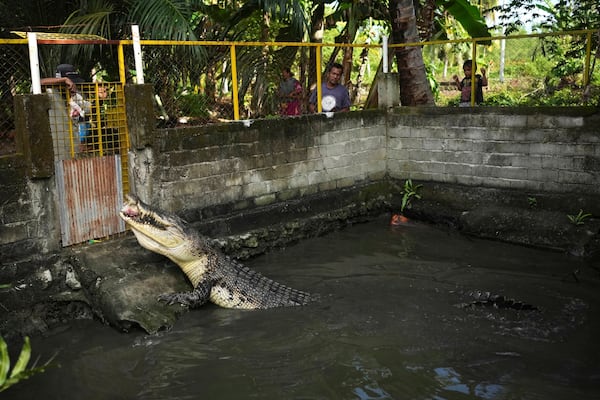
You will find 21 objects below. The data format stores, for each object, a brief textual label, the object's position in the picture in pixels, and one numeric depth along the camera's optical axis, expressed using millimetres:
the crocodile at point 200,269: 6379
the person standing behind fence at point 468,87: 9959
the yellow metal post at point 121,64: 6672
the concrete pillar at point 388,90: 9961
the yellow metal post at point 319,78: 8828
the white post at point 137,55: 6656
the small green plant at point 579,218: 8164
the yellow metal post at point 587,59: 8078
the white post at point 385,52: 9898
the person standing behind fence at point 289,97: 9273
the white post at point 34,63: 5906
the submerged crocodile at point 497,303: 6281
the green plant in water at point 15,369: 2416
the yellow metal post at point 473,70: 8992
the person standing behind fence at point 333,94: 9609
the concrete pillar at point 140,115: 6741
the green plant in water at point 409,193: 9820
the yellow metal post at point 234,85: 7605
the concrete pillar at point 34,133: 5934
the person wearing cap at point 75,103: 6375
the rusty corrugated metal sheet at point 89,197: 6453
